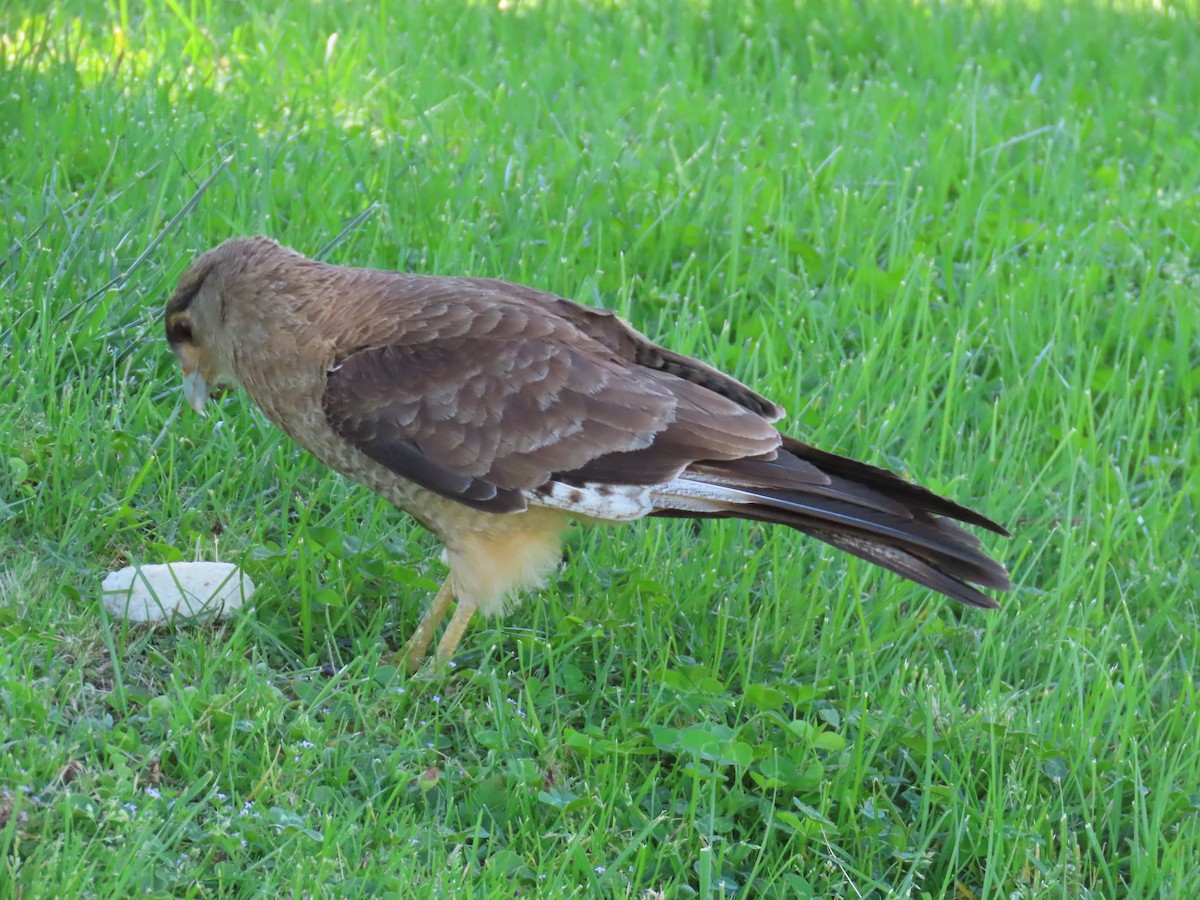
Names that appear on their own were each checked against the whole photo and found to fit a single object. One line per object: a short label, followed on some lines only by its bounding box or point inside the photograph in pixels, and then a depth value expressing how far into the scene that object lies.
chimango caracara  7.98
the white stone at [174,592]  7.99
